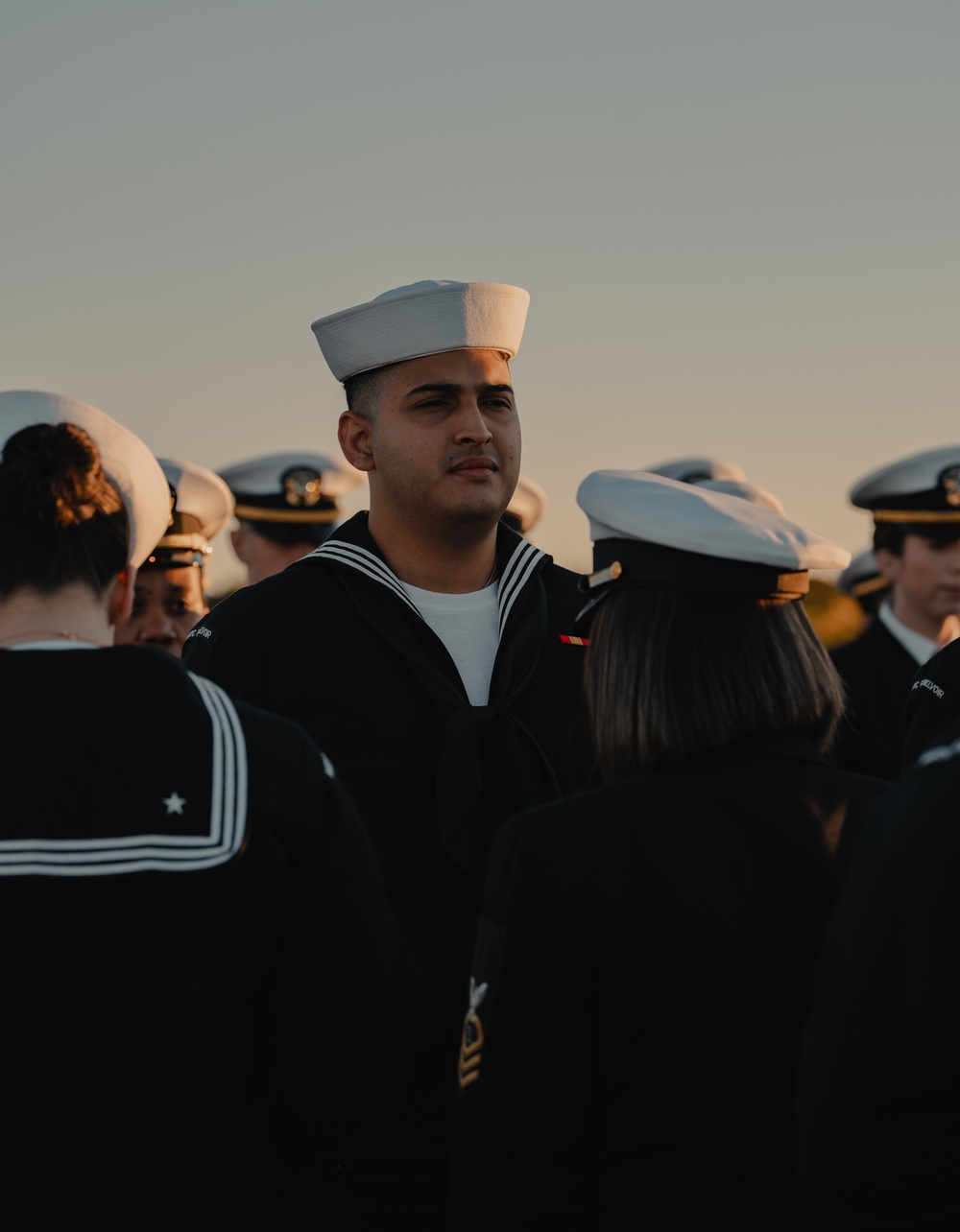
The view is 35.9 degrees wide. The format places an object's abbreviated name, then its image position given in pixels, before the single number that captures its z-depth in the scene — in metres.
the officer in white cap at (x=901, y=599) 5.36
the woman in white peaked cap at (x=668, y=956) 2.01
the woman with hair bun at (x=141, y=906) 1.96
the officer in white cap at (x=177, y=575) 5.02
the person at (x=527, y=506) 8.06
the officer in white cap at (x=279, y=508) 6.28
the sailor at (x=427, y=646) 3.12
